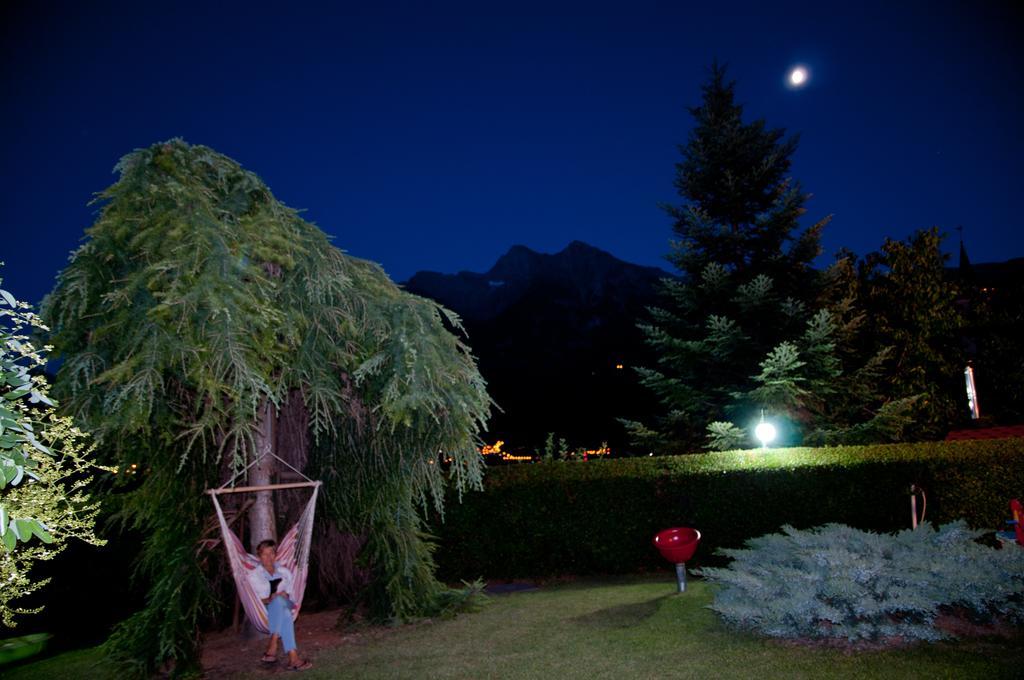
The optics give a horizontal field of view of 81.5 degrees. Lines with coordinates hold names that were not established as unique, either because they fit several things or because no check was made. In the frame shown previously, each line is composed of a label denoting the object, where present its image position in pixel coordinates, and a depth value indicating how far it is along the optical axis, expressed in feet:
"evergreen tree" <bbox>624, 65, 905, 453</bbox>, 41.19
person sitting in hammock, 16.24
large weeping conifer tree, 15.10
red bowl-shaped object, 21.65
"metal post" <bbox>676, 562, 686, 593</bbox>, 22.44
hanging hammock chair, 15.93
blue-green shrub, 14.83
